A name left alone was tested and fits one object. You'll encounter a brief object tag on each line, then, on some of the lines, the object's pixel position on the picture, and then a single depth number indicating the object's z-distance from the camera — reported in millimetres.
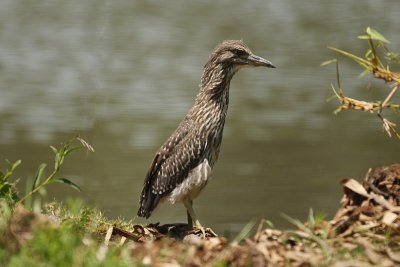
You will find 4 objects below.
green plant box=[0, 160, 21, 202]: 12250
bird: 15703
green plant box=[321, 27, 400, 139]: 12117
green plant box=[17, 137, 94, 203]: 11961
